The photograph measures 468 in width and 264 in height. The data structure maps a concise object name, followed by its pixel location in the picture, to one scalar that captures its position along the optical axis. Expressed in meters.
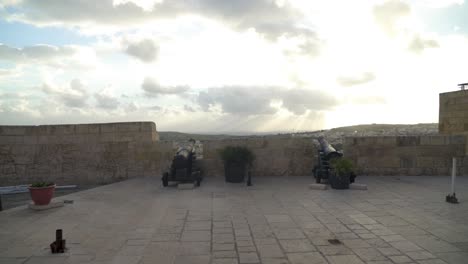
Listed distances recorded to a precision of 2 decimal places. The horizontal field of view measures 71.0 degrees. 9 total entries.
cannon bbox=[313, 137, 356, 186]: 7.67
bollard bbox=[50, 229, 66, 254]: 3.85
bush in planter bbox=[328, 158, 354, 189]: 7.30
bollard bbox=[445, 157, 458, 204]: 5.98
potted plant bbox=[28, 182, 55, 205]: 5.80
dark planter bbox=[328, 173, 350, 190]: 7.38
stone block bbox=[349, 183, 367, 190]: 7.35
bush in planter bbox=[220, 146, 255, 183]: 8.38
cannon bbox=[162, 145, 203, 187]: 7.86
